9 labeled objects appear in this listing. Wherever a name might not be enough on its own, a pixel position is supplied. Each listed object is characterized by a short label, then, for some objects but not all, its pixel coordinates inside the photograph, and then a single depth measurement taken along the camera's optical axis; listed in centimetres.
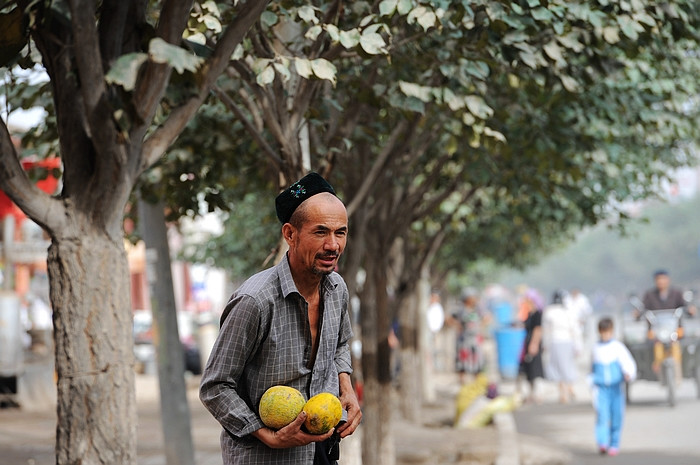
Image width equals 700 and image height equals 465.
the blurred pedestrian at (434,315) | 2894
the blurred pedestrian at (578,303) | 2236
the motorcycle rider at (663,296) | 1738
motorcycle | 1698
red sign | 960
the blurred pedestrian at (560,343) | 2019
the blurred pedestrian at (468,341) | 2544
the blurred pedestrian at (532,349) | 2034
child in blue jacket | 1305
